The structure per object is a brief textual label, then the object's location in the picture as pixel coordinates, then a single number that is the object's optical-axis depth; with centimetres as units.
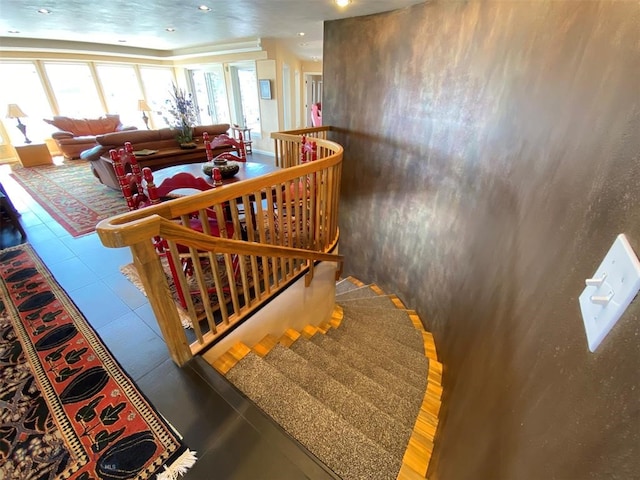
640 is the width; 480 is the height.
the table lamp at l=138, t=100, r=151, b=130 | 808
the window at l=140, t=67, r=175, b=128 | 888
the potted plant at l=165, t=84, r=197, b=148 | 516
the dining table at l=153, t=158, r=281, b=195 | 277
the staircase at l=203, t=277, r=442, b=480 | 120
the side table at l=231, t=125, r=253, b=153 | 660
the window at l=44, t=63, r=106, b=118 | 732
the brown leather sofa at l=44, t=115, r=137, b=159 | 659
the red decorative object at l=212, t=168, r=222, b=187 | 204
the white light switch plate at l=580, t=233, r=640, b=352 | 36
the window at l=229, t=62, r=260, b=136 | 751
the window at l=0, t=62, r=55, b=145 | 663
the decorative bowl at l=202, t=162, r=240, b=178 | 279
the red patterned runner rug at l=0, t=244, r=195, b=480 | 117
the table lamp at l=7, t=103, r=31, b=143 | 611
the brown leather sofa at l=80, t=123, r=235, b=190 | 443
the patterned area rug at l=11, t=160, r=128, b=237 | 363
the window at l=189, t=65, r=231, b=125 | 826
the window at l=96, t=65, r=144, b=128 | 816
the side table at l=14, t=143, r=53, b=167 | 595
